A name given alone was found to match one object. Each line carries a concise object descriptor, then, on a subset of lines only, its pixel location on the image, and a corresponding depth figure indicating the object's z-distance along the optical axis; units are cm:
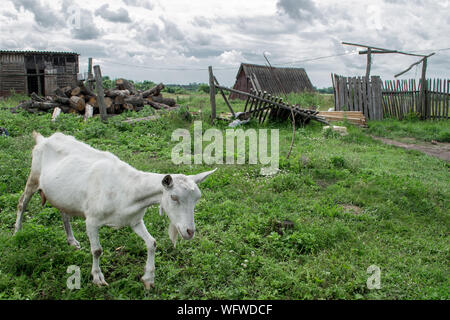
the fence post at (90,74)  1539
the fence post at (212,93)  1300
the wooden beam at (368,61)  1580
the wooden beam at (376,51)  1539
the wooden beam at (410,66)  1468
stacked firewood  1411
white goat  320
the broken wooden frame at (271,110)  1277
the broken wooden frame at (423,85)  1484
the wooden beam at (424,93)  1485
